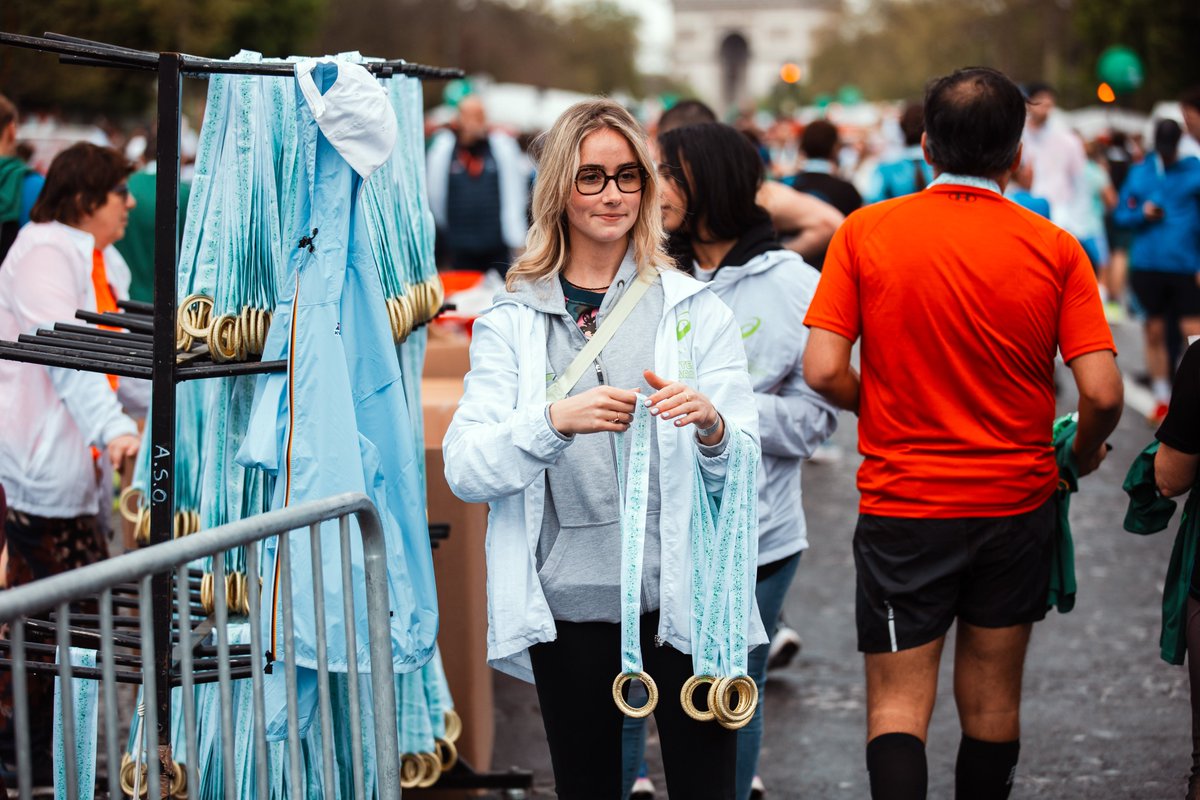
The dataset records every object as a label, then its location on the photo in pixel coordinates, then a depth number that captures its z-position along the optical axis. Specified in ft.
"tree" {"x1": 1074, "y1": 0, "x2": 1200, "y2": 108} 95.96
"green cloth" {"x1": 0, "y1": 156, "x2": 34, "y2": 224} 21.35
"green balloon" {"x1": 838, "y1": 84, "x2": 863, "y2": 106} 154.40
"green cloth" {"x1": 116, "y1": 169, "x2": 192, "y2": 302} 25.43
